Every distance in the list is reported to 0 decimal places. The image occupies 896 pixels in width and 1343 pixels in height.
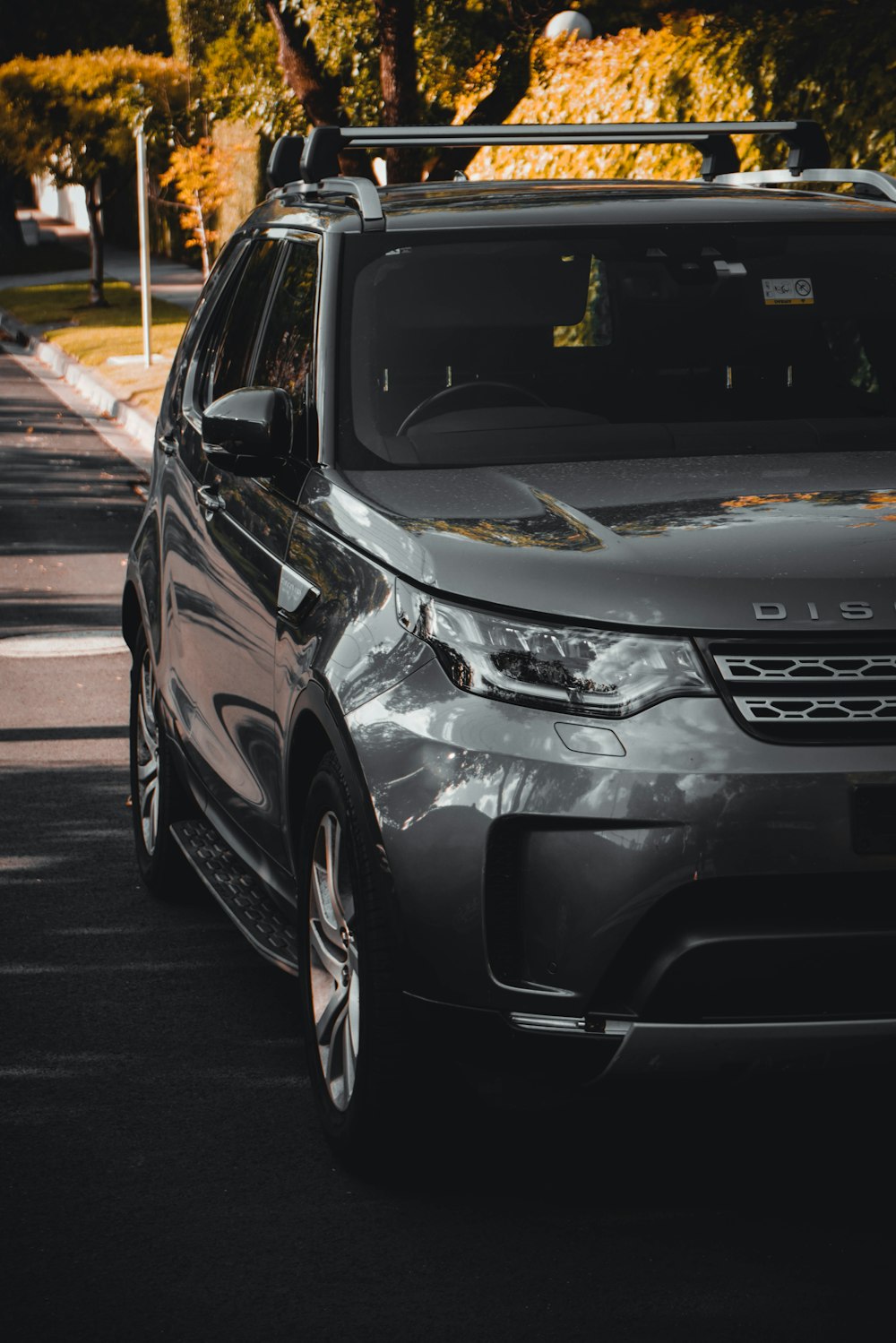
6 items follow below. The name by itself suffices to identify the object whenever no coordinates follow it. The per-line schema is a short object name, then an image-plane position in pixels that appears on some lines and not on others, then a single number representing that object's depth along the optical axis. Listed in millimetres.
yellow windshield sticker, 5098
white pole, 23614
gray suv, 3510
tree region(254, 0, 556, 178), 20469
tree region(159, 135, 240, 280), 29922
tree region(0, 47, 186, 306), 34531
